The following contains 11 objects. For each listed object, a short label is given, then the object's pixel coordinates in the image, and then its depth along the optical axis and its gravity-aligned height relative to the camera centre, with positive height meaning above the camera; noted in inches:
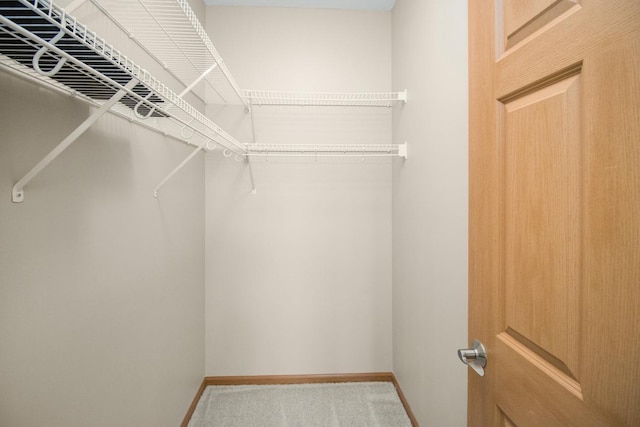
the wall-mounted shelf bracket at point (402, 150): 77.7 +16.6
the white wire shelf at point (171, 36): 44.5 +31.2
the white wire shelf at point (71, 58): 19.3 +13.2
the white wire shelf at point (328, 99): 78.8 +32.2
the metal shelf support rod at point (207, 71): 58.4 +28.0
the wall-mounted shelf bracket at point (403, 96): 77.0 +30.3
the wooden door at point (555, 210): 17.8 +0.2
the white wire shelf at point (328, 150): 77.0 +17.8
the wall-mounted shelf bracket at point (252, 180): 85.6 +10.0
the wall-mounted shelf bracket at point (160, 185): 58.2 +5.9
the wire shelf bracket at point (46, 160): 29.9 +5.5
